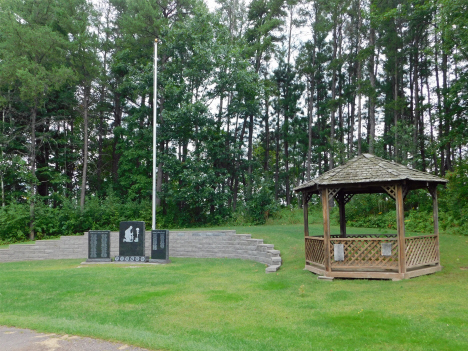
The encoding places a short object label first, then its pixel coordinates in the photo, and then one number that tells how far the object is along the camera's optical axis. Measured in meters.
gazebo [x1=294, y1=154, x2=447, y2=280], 10.59
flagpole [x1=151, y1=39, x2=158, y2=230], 17.58
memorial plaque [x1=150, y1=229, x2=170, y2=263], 15.59
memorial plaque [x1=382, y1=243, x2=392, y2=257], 10.71
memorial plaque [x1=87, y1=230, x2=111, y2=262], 16.33
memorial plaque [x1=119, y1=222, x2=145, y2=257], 16.02
